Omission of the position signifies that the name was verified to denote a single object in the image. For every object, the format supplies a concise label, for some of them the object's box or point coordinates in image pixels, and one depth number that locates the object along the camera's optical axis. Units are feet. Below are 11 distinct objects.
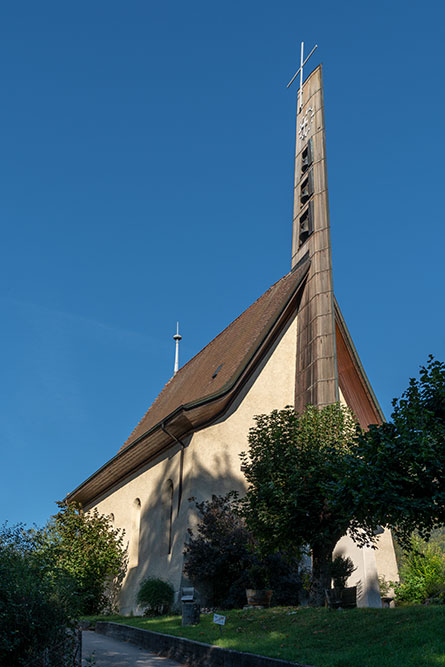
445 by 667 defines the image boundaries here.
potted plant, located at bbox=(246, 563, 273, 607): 51.13
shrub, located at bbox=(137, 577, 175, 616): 57.41
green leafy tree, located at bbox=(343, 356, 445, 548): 31.19
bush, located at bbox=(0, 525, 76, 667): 25.68
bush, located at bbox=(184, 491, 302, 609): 53.88
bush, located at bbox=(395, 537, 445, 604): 61.05
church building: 63.05
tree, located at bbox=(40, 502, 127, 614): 72.02
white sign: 35.29
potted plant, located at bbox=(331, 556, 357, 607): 57.88
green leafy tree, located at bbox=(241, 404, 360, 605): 43.60
